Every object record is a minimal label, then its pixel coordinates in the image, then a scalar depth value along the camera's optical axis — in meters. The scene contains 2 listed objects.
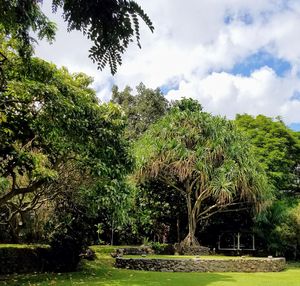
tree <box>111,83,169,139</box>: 23.01
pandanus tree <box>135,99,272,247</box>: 14.49
